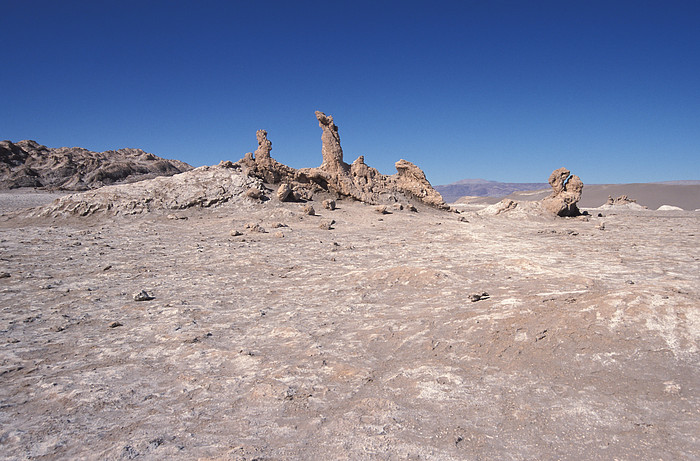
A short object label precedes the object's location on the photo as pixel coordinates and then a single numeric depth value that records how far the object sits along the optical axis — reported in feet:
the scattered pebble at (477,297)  14.93
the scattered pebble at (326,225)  36.72
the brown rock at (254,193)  44.93
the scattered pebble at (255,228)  34.09
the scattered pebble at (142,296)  16.74
